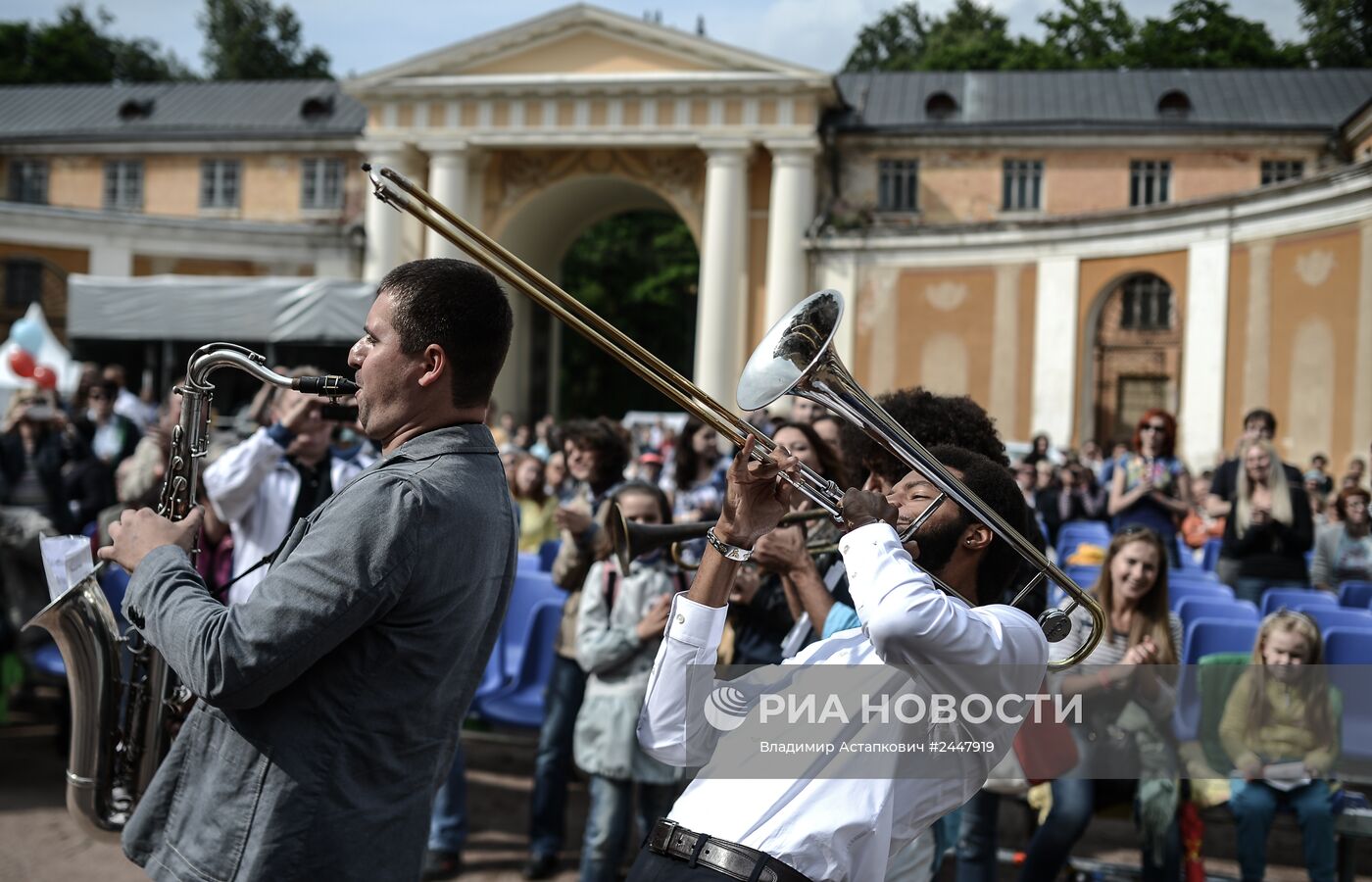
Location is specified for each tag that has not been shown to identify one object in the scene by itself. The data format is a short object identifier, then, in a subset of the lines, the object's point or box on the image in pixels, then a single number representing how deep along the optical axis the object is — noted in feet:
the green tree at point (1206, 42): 151.33
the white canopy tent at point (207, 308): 74.59
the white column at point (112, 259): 112.68
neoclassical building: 91.71
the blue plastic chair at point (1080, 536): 34.19
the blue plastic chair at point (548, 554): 26.76
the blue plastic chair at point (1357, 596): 25.75
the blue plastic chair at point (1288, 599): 23.02
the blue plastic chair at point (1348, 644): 18.99
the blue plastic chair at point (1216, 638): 19.36
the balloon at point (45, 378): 34.17
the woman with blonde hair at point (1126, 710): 15.16
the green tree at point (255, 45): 201.57
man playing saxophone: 7.32
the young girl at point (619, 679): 16.60
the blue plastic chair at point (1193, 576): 25.98
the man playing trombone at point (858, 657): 7.29
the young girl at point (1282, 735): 15.83
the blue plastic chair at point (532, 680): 20.99
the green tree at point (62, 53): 185.06
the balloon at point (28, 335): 63.87
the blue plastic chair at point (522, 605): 22.61
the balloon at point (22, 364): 47.06
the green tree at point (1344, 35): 145.18
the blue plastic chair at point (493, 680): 21.36
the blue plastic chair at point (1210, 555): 34.94
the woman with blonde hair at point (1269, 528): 25.36
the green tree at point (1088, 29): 161.48
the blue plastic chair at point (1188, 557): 31.12
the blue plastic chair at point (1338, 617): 20.97
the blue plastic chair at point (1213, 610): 21.18
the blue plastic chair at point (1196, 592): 23.26
